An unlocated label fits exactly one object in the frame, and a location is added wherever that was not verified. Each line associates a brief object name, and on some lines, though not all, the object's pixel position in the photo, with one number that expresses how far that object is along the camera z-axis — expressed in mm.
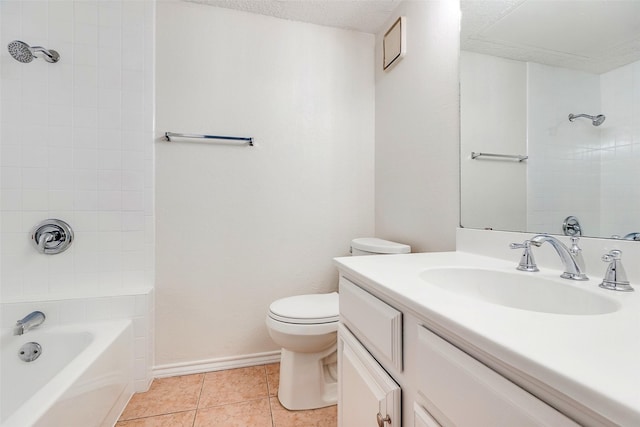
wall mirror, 662
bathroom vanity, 302
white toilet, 1257
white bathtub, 854
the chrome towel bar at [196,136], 1556
